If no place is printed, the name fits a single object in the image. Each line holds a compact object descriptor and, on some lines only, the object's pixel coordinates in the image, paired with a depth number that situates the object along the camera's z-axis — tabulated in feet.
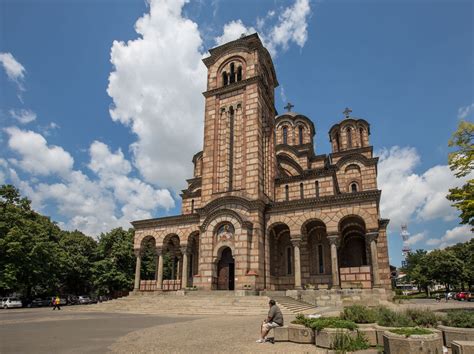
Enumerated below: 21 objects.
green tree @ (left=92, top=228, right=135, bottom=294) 115.96
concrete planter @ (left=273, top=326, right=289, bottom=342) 29.25
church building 76.48
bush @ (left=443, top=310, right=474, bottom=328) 25.72
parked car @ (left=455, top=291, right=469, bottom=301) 135.70
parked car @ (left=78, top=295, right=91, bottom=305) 131.44
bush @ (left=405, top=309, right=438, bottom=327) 28.04
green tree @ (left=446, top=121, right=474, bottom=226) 48.60
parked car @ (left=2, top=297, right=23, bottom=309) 105.93
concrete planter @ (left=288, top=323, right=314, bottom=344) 27.99
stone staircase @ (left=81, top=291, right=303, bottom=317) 61.26
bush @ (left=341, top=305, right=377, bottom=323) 29.71
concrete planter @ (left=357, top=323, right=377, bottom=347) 26.07
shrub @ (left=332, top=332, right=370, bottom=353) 24.84
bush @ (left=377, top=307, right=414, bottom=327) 26.22
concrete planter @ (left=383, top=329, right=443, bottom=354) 21.06
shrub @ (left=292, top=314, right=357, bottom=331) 26.91
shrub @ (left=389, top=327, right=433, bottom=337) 22.02
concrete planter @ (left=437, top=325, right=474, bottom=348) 24.43
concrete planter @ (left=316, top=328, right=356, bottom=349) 25.94
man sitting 29.17
